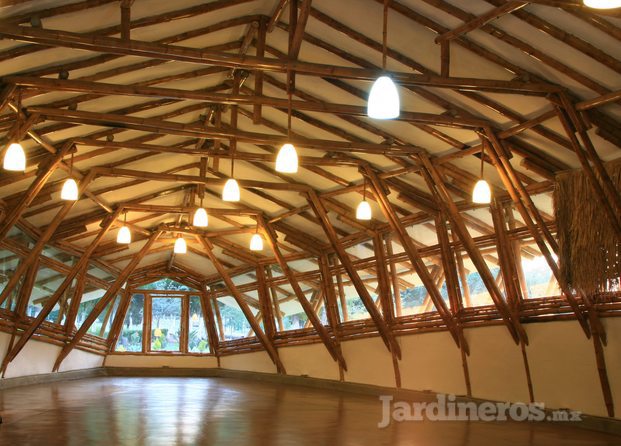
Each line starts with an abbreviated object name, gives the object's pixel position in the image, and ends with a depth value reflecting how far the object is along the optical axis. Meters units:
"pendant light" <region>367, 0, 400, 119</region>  5.66
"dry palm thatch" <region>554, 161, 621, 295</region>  7.55
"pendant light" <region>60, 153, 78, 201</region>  8.69
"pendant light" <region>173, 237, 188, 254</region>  12.45
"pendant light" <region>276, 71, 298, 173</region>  7.00
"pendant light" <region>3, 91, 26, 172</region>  6.95
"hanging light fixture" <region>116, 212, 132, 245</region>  11.67
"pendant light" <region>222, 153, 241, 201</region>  8.44
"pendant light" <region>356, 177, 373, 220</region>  9.51
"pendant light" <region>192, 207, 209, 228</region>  10.07
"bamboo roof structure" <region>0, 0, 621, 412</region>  6.93
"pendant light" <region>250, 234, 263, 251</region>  11.91
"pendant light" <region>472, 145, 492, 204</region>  7.87
